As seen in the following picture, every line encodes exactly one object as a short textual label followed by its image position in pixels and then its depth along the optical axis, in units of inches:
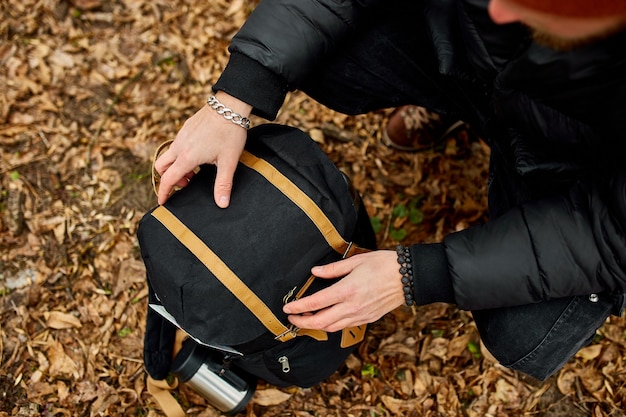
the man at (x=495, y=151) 61.7
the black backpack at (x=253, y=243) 69.2
